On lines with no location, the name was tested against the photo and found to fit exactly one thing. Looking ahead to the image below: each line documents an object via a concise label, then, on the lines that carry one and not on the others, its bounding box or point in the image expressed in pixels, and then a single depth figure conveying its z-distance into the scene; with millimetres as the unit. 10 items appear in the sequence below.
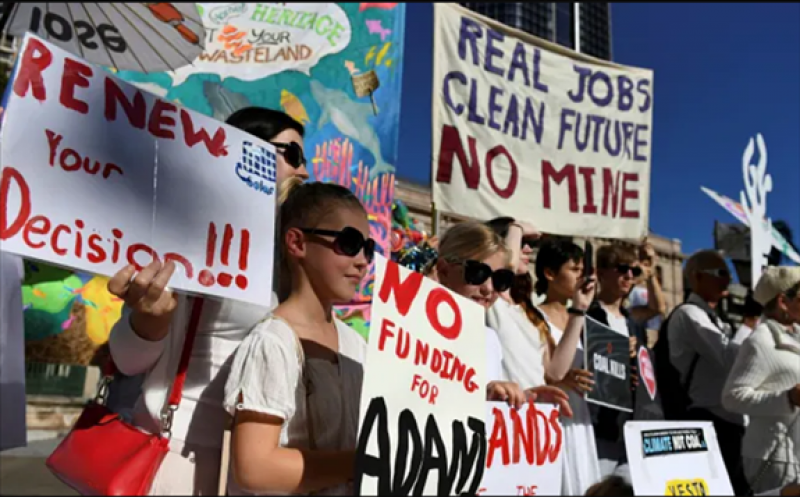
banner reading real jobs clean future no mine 3357
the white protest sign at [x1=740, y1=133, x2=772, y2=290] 3379
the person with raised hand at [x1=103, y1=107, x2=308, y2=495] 1369
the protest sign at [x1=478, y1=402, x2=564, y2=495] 1993
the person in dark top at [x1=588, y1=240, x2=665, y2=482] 2840
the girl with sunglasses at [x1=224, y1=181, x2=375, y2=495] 1313
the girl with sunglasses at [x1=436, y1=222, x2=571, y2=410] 2145
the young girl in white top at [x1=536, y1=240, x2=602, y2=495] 2459
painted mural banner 4633
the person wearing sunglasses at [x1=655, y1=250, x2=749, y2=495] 3016
